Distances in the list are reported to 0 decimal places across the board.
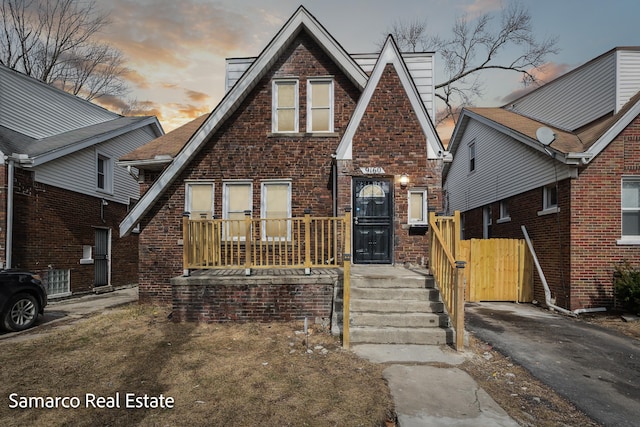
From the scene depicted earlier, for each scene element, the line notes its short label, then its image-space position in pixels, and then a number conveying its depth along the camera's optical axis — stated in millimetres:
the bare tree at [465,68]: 23875
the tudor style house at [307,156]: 9094
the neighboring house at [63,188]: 10914
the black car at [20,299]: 7152
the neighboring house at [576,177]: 9211
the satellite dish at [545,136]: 9773
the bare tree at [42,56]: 21547
